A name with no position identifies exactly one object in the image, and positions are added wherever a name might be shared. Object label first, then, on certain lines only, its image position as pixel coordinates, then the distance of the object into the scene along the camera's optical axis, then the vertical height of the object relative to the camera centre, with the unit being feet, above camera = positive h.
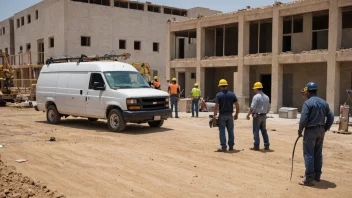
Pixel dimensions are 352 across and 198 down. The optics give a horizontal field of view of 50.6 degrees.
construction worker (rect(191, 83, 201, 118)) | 59.41 -2.44
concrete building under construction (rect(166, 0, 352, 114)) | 64.54 +7.25
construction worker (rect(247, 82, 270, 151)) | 31.55 -2.29
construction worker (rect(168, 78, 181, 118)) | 59.21 -1.59
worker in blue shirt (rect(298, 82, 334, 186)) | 21.49 -2.55
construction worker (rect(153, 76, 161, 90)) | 62.59 -0.16
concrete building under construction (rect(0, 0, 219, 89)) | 119.03 +18.62
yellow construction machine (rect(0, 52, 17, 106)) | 87.30 -0.74
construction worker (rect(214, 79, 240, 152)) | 30.89 -2.25
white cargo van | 40.63 -1.38
